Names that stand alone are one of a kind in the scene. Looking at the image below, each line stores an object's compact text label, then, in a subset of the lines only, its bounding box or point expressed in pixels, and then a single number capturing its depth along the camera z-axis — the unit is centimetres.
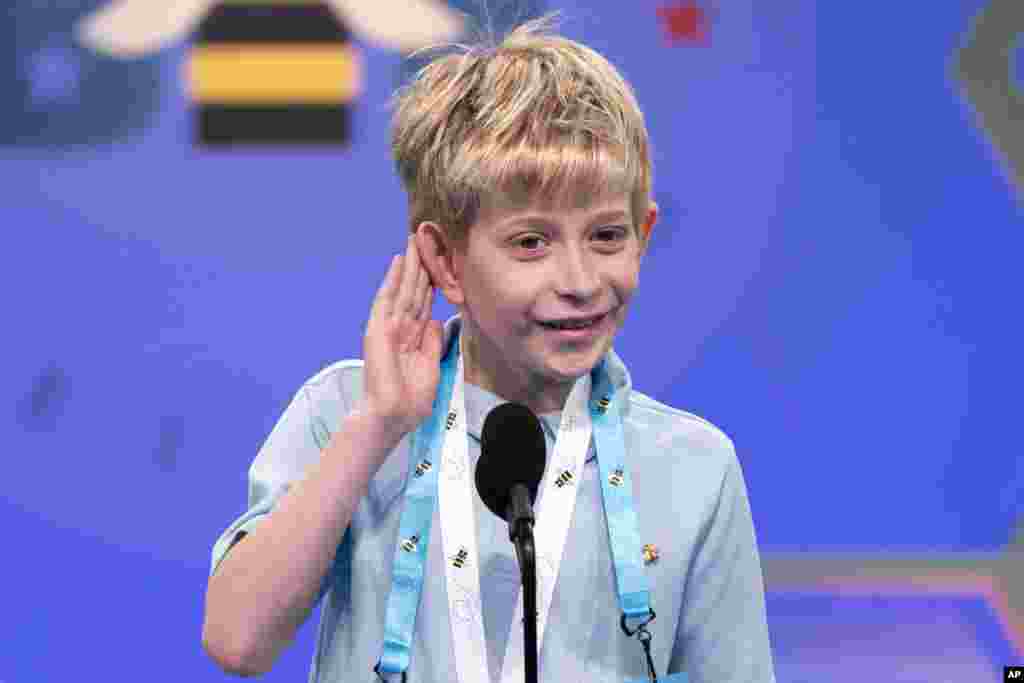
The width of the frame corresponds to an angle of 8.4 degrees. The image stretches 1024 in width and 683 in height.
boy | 470
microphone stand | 450
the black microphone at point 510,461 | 453
